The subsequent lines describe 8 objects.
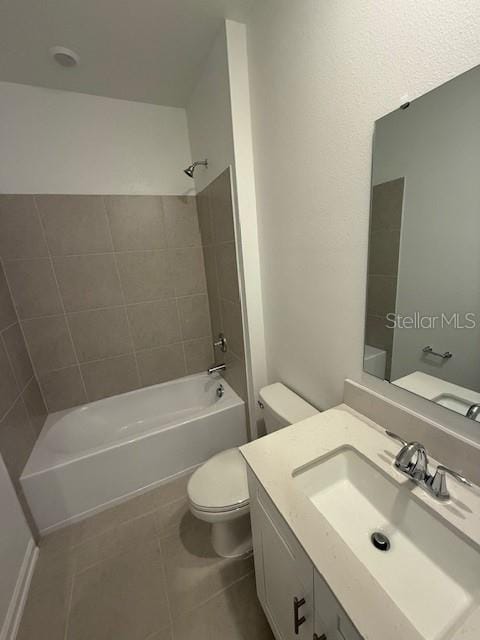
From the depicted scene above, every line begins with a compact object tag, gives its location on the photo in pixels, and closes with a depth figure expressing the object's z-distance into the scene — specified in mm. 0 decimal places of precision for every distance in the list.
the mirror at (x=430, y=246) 613
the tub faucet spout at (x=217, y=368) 2100
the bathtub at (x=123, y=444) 1476
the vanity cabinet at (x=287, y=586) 546
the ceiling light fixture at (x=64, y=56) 1277
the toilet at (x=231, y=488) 1163
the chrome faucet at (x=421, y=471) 626
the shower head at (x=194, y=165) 1711
